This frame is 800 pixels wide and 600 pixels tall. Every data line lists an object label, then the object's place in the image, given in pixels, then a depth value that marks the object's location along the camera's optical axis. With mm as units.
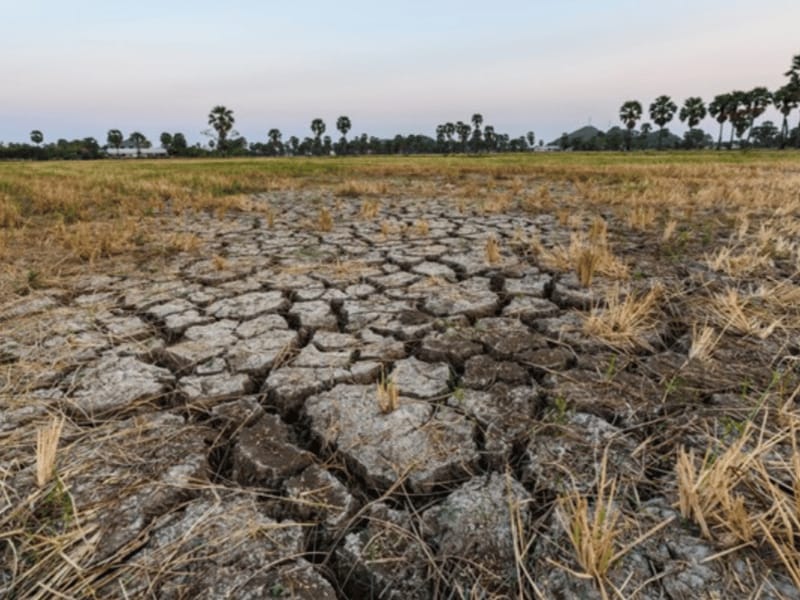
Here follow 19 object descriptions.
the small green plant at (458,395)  1771
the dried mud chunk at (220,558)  1058
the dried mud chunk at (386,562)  1078
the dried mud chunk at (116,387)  1780
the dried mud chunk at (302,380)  1831
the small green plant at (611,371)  1855
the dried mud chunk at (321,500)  1263
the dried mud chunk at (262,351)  2080
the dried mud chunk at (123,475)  1223
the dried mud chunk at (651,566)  998
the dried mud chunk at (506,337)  2166
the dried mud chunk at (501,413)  1519
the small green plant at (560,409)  1625
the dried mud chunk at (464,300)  2668
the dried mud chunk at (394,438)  1419
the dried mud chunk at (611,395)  1652
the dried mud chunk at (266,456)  1427
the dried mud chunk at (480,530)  1079
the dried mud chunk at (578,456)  1335
